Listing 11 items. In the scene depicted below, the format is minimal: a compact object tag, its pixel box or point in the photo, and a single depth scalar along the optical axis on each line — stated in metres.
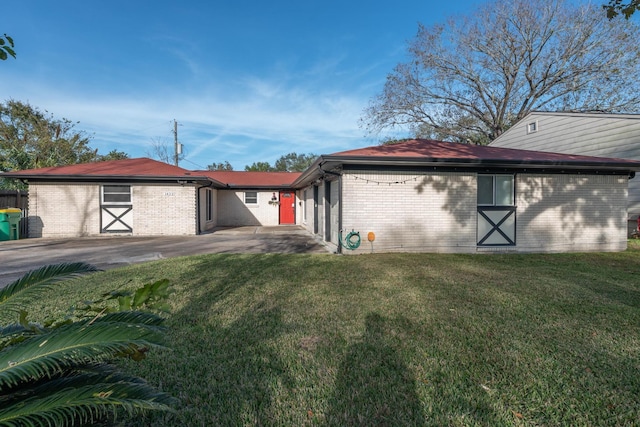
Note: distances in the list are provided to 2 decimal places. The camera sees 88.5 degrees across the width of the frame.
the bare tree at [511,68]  19.00
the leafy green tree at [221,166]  61.05
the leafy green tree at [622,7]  5.30
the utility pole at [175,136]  29.39
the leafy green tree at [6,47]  2.95
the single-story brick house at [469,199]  8.98
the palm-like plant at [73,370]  1.21
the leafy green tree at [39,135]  26.39
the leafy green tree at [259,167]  51.47
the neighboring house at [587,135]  11.80
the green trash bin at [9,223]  11.88
